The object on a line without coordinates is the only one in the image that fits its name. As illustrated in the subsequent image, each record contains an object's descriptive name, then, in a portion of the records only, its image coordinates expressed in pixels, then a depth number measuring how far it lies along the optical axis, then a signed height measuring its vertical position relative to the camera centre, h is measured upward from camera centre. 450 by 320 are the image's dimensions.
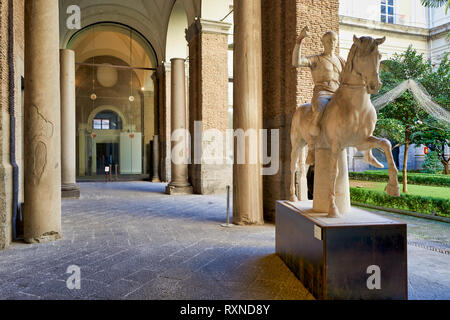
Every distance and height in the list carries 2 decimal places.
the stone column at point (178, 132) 11.23 +1.01
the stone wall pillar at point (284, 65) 5.95 +1.88
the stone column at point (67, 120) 10.20 +1.34
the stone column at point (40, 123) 4.91 +0.60
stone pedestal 2.74 -0.85
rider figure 3.55 +1.03
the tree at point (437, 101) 8.78 +1.55
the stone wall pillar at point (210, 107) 10.90 +1.87
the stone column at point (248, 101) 6.14 +1.13
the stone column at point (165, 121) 15.44 +1.97
